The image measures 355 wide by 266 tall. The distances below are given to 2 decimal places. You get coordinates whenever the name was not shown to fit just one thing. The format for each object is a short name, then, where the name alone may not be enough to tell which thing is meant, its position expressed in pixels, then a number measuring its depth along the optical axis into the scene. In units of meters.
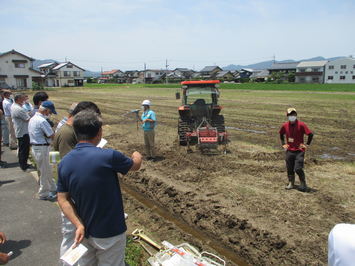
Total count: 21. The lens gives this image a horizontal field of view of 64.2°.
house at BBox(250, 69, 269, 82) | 70.24
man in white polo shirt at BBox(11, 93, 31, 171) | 6.43
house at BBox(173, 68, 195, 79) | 90.31
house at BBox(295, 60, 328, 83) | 66.44
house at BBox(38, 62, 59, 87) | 61.46
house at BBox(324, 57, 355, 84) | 66.12
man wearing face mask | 5.23
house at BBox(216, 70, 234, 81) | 79.75
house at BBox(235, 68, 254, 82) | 91.25
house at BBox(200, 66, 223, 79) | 88.38
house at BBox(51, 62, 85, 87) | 62.34
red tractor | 8.85
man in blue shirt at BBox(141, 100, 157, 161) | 7.18
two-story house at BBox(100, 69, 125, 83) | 94.35
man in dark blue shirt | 2.11
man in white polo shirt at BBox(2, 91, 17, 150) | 8.61
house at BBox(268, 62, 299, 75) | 74.62
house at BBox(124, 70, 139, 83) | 93.25
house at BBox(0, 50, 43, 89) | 46.06
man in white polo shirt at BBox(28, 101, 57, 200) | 4.83
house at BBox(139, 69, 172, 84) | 86.44
